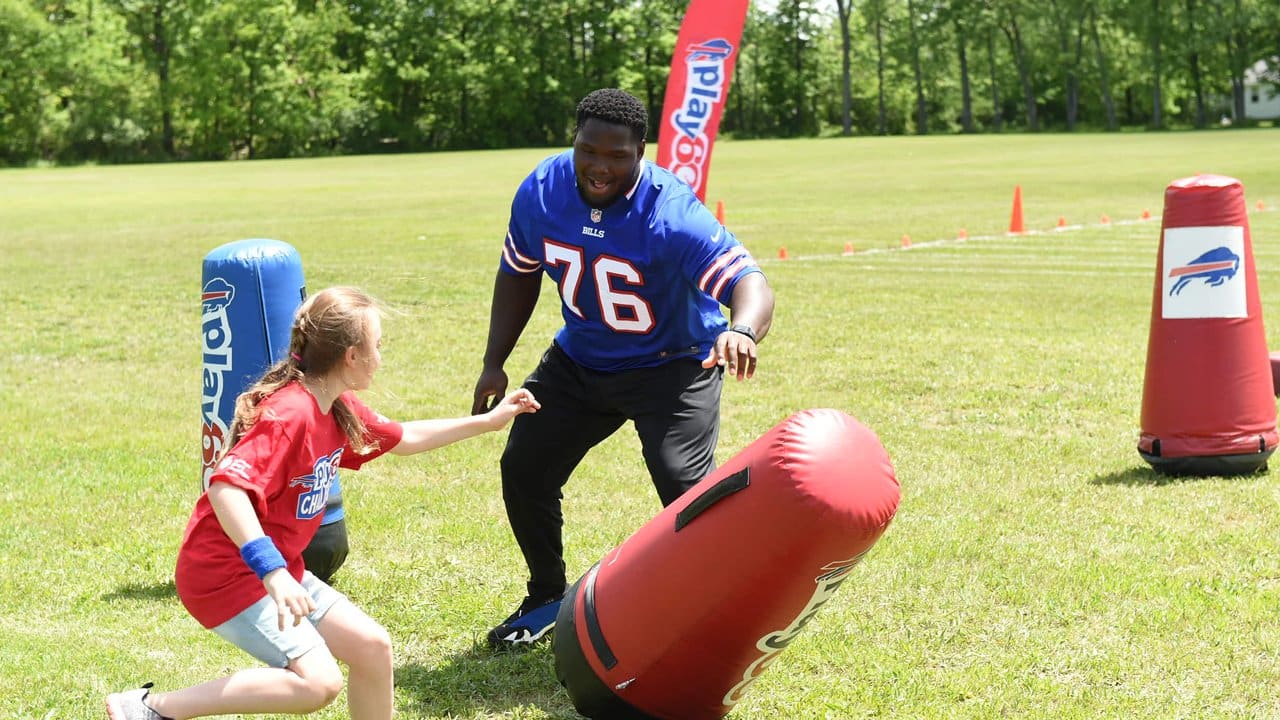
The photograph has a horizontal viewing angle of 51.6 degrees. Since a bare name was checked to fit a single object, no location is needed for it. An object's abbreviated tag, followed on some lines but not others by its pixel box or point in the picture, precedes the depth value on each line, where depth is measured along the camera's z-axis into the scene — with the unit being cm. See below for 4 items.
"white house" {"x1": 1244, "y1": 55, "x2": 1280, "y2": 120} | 8969
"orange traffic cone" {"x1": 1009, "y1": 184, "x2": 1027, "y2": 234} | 2216
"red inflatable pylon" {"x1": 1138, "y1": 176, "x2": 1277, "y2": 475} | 659
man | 429
